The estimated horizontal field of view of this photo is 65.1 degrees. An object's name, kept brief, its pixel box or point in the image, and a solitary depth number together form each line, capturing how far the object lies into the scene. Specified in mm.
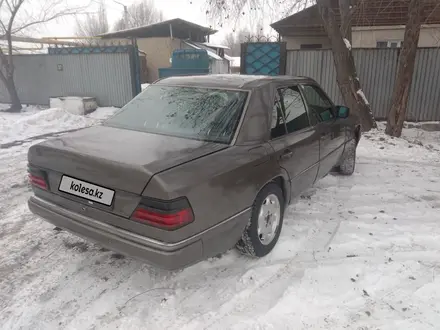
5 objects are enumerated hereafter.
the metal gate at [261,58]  11133
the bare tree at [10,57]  12727
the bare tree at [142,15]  51628
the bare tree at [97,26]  47881
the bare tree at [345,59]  8148
